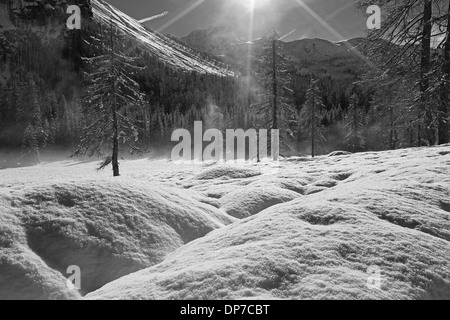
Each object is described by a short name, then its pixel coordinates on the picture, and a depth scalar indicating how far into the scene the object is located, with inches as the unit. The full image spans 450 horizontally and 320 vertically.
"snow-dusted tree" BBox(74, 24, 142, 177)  908.6
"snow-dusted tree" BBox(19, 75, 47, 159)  2094.0
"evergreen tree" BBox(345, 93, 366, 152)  2397.9
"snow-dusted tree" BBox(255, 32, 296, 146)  1234.6
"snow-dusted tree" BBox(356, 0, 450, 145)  499.5
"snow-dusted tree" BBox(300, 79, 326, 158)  1840.6
